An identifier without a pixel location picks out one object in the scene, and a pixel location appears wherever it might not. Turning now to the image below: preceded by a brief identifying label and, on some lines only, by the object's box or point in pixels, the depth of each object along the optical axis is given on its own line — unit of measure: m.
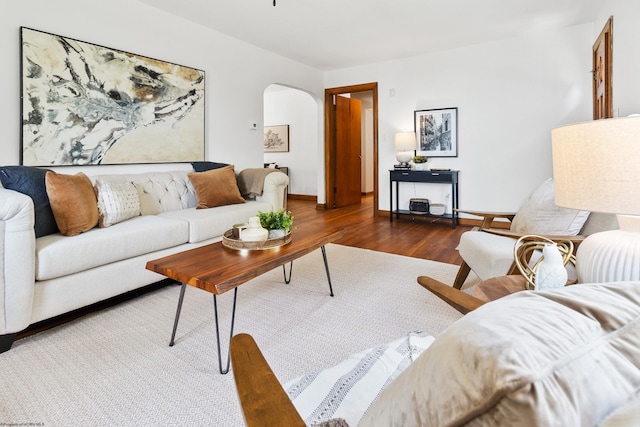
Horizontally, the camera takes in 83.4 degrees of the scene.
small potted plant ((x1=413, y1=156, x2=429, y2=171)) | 5.34
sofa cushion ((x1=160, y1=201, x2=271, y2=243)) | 2.83
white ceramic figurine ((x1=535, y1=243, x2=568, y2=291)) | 1.16
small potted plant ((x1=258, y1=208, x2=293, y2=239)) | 2.23
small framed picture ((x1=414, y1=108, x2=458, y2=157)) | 5.13
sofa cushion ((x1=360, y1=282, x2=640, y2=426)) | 0.31
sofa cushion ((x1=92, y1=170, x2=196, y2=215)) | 3.12
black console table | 5.01
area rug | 1.42
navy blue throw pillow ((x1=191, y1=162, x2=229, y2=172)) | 3.79
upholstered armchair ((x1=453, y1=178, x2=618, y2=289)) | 1.92
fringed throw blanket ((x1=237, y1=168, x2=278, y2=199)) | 3.82
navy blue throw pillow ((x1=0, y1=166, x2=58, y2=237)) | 2.19
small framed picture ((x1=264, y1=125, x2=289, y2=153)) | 8.18
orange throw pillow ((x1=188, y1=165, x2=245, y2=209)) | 3.37
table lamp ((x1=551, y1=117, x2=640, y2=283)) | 0.97
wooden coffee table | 1.58
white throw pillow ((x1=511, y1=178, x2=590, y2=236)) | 1.98
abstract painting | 2.78
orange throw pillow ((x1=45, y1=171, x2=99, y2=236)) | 2.22
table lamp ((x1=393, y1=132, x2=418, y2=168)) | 5.26
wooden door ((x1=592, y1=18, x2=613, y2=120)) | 3.20
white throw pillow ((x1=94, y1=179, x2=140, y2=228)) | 2.51
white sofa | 1.80
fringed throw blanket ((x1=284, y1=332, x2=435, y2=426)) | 0.79
